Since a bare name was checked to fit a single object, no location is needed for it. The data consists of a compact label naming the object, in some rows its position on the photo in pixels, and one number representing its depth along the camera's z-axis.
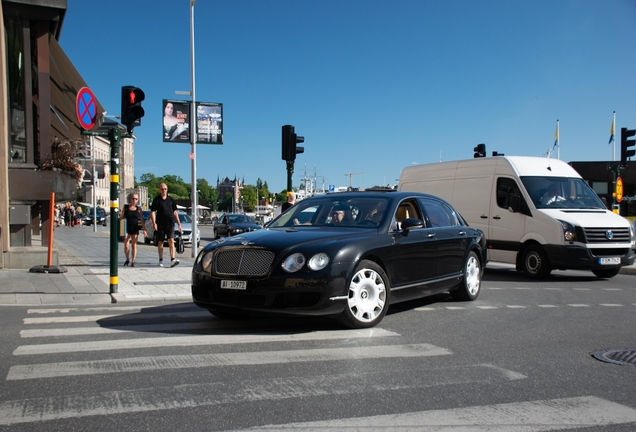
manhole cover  5.49
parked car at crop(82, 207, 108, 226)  65.37
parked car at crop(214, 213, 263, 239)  32.50
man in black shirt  14.30
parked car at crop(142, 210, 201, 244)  27.45
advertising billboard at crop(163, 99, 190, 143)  18.28
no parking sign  10.46
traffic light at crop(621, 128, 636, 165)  21.73
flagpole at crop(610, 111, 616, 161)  38.09
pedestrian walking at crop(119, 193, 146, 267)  14.71
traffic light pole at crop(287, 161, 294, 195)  13.96
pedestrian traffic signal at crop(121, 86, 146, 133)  9.75
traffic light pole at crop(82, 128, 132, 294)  9.50
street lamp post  18.56
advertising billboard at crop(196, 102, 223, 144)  18.81
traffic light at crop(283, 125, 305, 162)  13.78
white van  12.51
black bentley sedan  6.32
